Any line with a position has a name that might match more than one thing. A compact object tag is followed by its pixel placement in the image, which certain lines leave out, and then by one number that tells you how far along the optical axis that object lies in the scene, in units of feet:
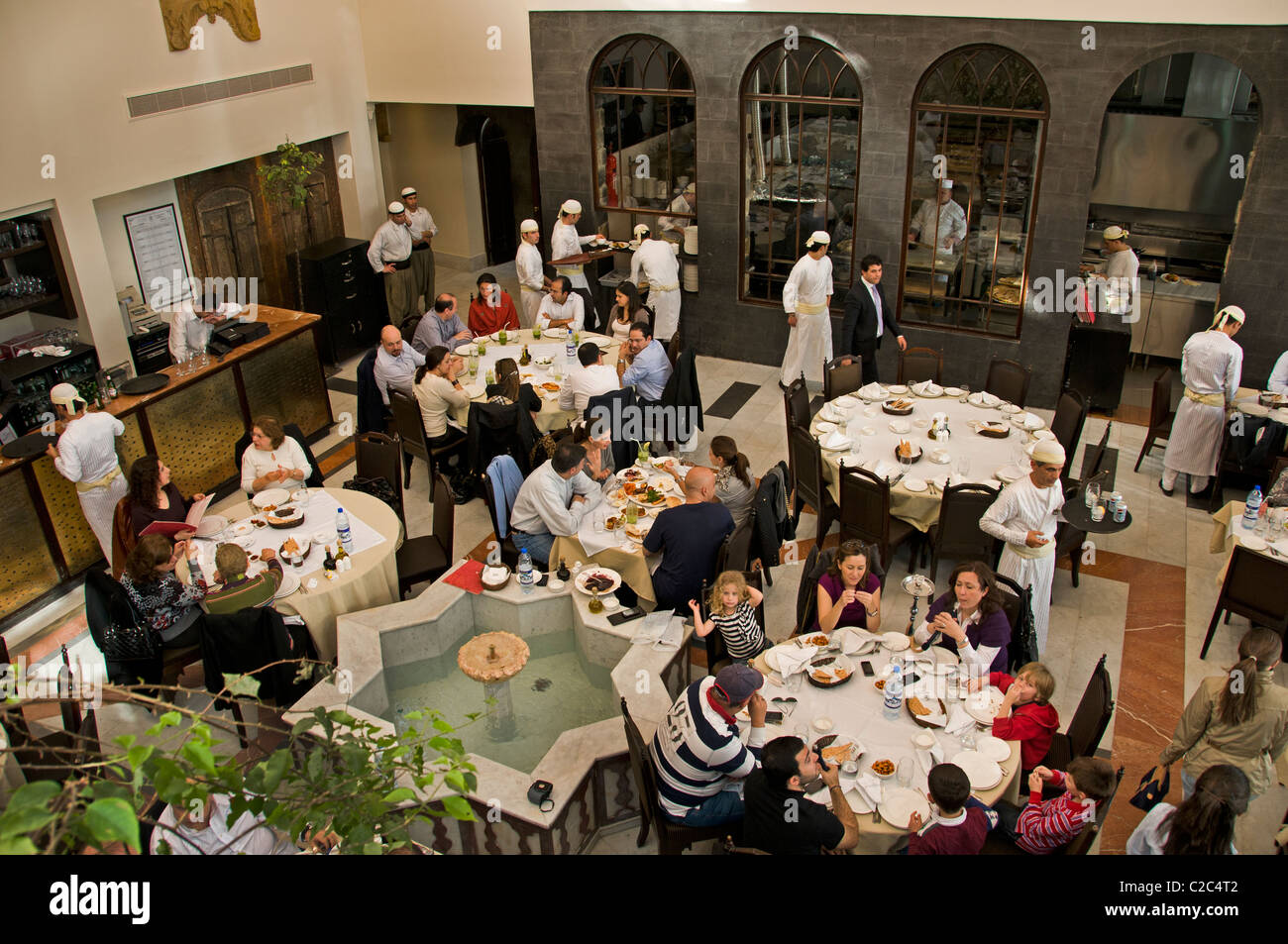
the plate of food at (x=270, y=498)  23.44
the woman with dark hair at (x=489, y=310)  33.65
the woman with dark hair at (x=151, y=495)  21.65
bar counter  24.22
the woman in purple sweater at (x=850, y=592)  18.97
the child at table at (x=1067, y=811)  14.11
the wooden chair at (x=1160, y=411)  28.02
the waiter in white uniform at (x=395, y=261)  39.45
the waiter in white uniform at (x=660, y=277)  35.55
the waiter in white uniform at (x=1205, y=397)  26.43
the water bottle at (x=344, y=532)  22.20
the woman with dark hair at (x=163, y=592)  18.99
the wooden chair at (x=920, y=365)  30.27
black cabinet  37.76
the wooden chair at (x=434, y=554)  23.26
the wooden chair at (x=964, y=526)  22.56
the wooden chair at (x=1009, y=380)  28.48
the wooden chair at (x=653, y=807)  15.75
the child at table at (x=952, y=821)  13.57
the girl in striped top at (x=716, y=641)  20.19
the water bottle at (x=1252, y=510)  22.17
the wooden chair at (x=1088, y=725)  15.92
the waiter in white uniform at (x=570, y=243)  37.24
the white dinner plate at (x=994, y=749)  15.89
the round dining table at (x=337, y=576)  20.71
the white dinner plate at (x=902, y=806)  14.97
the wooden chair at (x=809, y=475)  25.20
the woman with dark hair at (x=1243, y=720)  16.20
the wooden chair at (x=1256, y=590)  20.75
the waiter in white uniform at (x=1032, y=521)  20.33
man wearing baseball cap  15.01
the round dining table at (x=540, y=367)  28.30
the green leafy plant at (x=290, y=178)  35.35
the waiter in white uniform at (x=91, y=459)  23.86
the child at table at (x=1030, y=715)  16.34
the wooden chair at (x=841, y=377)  29.40
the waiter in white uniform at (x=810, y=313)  33.22
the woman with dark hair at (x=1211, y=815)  12.96
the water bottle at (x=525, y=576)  21.07
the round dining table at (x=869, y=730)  15.15
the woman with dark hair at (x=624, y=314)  32.58
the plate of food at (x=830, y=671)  17.38
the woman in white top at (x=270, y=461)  23.72
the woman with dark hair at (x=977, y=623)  17.80
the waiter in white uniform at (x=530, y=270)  36.19
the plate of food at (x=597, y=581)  20.79
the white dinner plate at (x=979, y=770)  15.47
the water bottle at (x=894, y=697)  16.75
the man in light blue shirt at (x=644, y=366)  28.71
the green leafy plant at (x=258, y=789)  5.28
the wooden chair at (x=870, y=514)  23.25
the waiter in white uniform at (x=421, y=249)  41.14
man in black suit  30.99
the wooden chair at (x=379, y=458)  24.89
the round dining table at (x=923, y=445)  24.00
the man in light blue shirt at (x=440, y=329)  32.04
